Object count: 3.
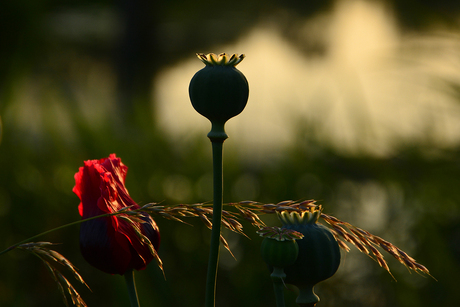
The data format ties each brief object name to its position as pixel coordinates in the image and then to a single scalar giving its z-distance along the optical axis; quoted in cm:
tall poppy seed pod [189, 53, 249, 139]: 154
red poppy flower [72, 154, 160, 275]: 158
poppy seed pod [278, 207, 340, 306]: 157
